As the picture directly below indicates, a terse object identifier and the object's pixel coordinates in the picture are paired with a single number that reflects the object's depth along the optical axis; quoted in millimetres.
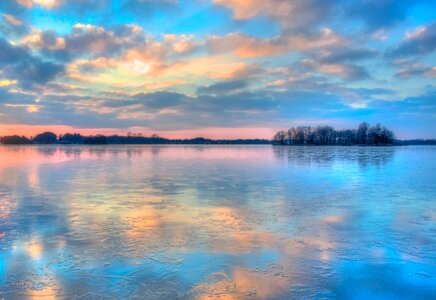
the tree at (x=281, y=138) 141625
